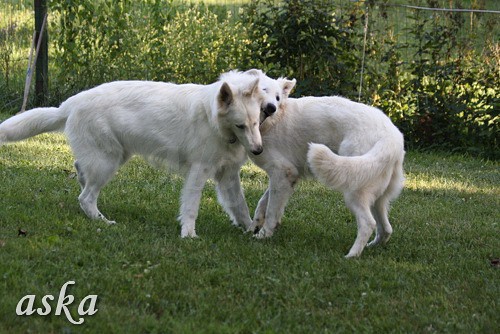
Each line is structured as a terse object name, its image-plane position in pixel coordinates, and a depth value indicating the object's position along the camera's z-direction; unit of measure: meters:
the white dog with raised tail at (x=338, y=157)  5.68
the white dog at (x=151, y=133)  6.49
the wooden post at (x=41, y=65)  12.25
